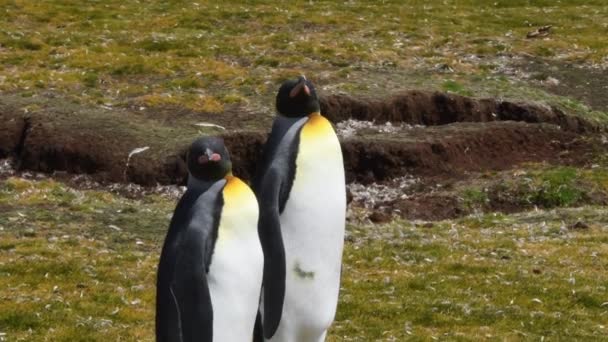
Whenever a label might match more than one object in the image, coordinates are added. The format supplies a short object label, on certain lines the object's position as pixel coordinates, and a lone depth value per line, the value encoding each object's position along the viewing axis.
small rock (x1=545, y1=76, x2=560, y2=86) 30.51
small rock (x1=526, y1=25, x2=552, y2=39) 36.82
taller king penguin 9.28
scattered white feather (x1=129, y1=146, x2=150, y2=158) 22.47
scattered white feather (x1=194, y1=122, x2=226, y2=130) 24.43
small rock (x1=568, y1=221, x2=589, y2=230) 19.06
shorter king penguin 8.05
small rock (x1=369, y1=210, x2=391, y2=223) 20.12
